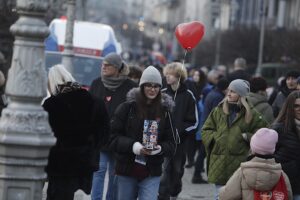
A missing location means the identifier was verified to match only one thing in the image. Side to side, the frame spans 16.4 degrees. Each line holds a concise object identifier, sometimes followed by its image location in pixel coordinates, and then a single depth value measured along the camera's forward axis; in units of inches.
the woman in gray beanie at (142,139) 386.0
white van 936.3
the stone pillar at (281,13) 2817.4
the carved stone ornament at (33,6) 278.2
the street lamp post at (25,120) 278.5
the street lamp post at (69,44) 824.3
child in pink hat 324.2
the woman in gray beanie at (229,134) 421.1
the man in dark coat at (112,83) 474.9
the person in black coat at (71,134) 336.5
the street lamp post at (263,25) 1708.9
